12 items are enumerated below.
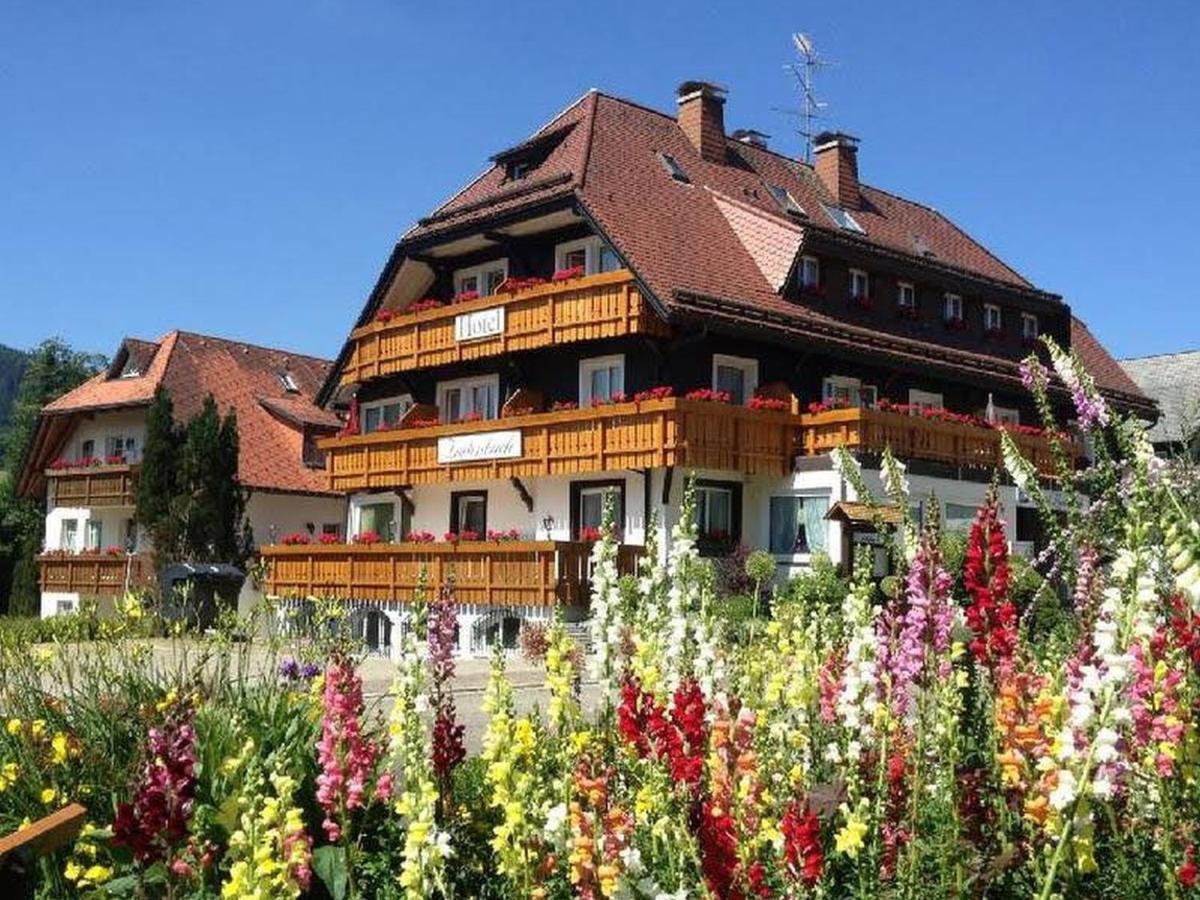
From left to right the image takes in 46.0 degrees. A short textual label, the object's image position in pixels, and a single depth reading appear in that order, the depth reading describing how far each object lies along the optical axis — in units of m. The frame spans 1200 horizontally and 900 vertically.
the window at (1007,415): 32.59
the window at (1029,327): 35.94
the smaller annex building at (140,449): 39.53
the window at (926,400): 31.23
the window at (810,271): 30.27
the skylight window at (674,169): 32.09
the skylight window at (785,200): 33.44
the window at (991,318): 34.94
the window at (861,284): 31.59
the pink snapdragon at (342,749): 4.62
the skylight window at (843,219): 34.84
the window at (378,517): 33.19
